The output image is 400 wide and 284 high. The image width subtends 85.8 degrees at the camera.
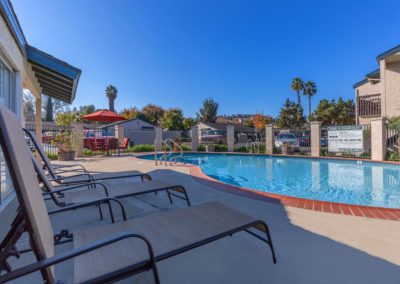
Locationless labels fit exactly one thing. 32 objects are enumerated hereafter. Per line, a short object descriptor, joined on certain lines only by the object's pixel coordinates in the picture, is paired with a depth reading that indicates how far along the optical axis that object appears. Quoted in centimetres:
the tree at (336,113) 2888
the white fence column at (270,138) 1478
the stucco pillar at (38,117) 939
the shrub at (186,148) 1739
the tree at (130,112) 3916
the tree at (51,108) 4509
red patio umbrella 1197
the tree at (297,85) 3619
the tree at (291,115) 3067
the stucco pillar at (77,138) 1202
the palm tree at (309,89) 3731
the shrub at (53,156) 1122
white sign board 1175
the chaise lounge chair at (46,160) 298
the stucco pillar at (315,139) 1316
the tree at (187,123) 3531
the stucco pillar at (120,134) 1561
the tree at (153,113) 4056
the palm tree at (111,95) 4791
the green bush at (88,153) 1325
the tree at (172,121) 3369
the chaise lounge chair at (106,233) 102
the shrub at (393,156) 1016
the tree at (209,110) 4869
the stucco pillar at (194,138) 1706
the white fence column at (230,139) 1662
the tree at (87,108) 4973
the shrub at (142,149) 1572
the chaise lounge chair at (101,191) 245
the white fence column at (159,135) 1635
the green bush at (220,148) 1700
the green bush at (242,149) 1667
